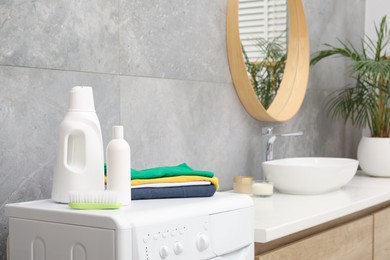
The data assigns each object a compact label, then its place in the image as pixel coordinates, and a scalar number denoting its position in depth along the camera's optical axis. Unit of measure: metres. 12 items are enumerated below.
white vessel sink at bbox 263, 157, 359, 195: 2.83
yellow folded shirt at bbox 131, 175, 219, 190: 2.08
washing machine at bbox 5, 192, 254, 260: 1.77
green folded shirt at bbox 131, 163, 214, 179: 2.09
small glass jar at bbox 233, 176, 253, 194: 2.83
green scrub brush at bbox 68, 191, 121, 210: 1.84
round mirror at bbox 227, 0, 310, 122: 3.00
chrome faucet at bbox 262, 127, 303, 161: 3.10
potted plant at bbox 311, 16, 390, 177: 3.58
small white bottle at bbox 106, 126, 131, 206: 1.93
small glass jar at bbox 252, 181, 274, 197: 2.81
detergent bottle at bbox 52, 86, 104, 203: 1.96
